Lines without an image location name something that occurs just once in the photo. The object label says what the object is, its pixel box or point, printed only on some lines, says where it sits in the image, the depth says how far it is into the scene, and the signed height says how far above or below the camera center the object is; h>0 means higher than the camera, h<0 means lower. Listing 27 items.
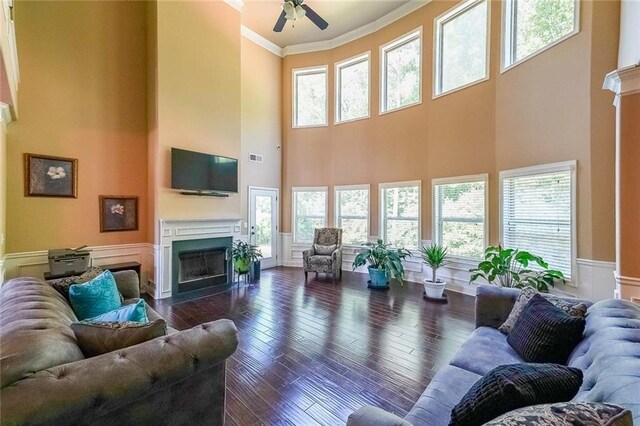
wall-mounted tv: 4.70 +0.71
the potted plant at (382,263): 5.16 -1.04
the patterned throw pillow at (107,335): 1.38 -0.66
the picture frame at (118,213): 4.50 -0.06
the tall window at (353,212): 6.58 -0.07
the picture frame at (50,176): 3.81 +0.49
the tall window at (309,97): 7.27 +3.07
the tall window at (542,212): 3.61 -0.03
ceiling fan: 4.20 +3.15
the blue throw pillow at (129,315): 1.80 -0.71
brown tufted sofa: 1.00 -0.72
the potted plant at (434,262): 4.56 -0.96
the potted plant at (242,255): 5.52 -0.94
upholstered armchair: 5.98 -1.02
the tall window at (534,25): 3.68 +2.71
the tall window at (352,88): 6.67 +3.08
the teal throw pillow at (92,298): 2.21 -0.74
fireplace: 4.77 -1.08
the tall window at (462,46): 4.77 +3.04
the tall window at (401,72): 5.75 +3.07
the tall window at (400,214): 5.75 -0.10
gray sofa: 1.00 -0.76
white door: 6.67 -0.31
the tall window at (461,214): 4.77 -0.09
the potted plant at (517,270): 3.65 -0.87
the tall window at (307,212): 7.21 -0.07
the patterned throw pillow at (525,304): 1.81 -0.68
